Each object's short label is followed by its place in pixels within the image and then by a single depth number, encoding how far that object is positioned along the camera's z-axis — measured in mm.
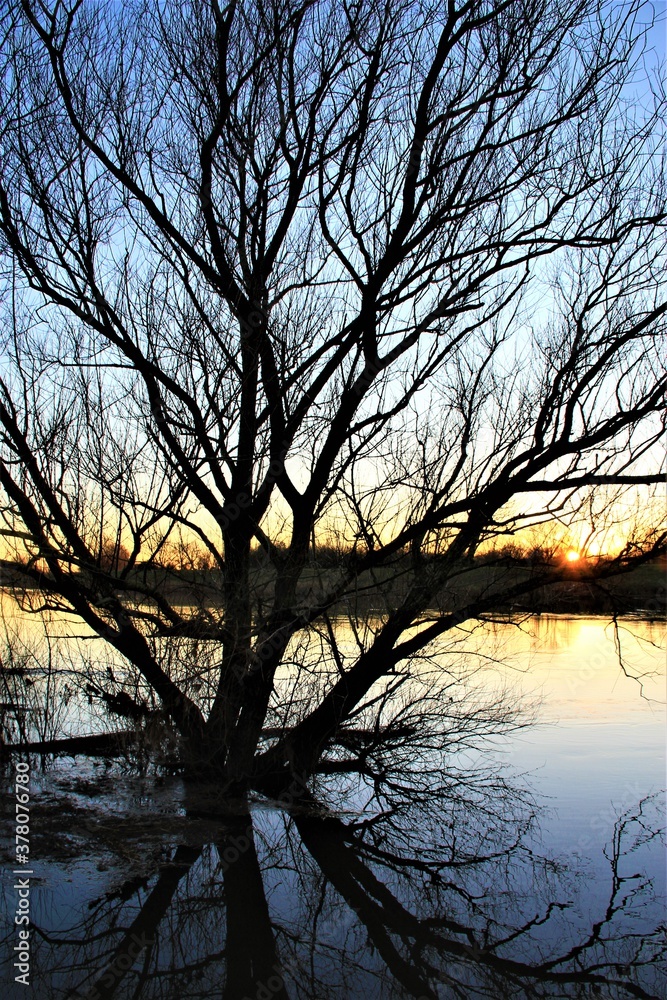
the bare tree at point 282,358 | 5531
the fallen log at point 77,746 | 6141
